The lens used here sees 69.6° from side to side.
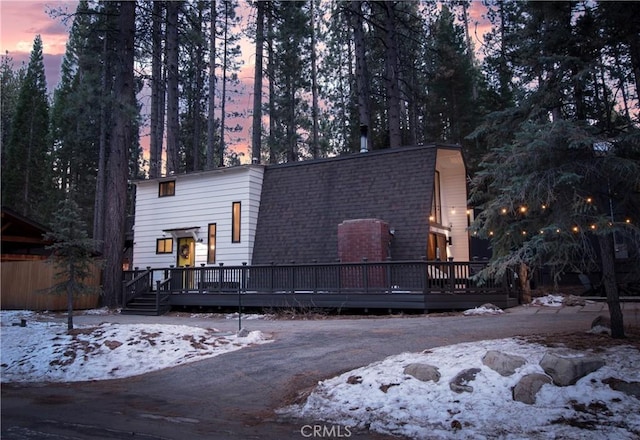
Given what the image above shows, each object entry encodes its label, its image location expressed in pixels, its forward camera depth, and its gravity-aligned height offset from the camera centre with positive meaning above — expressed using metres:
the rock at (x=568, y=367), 4.72 -1.05
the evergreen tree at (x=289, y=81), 27.00 +13.26
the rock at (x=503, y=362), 5.12 -1.08
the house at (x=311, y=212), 15.05 +2.21
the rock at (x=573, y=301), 12.90 -1.00
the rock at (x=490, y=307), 12.22 -1.06
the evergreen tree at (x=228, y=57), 29.50 +14.49
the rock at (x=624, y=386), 4.50 -1.19
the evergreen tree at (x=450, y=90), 28.31 +11.34
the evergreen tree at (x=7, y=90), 46.60 +20.49
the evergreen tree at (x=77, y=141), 28.99 +10.66
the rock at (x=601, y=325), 6.77 -0.89
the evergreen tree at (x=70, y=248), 10.34 +0.54
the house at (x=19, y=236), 17.14 +1.44
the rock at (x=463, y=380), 4.95 -1.24
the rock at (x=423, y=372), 5.28 -1.22
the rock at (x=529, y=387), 4.62 -1.23
